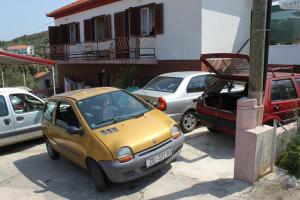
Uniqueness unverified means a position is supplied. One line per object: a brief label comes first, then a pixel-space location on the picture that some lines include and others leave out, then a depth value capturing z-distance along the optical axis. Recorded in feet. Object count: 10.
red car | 19.19
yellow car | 14.17
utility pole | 13.80
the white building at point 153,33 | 37.93
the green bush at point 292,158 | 15.31
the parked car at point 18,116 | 23.15
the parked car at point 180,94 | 22.89
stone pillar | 13.96
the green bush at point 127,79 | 45.11
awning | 37.04
